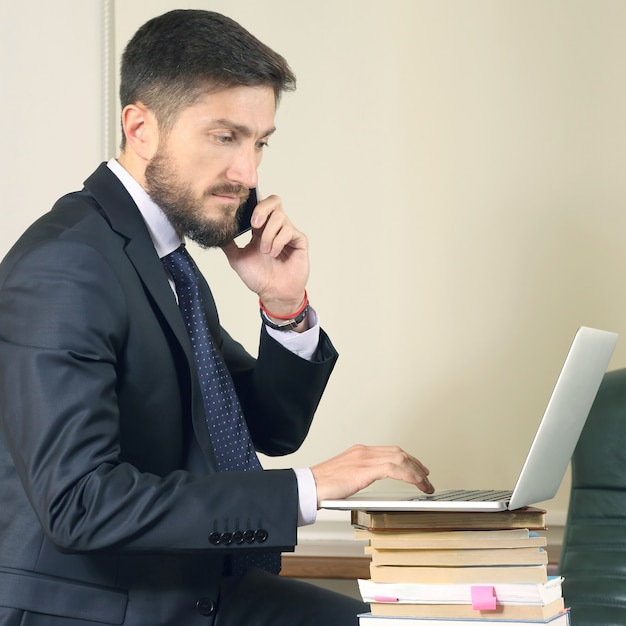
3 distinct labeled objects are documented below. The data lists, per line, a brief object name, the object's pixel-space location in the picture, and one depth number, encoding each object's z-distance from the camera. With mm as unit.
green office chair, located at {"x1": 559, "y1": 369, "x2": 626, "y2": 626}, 2245
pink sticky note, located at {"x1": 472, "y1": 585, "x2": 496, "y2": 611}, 1753
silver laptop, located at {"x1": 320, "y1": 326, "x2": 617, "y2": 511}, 1739
